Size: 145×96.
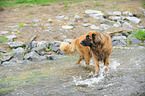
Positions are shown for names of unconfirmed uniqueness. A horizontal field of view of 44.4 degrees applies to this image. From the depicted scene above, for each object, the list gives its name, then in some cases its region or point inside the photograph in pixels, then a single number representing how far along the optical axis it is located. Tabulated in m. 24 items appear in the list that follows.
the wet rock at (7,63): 6.71
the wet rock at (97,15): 12.50
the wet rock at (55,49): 8.13
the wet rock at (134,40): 9.48
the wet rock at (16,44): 8.12
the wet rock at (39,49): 7.85
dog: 4.56
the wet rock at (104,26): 10.85
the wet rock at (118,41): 9.17
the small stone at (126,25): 11.38
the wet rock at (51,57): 7.46
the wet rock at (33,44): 8.31
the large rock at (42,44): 8.31
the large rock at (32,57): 7.26
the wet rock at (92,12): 12.89
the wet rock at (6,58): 6.98
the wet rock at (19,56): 7.29
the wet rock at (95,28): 10.45
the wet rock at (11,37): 8.68
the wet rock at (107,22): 11.58
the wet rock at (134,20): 11.97
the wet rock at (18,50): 7.52
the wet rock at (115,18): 12.00
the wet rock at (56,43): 8.48
